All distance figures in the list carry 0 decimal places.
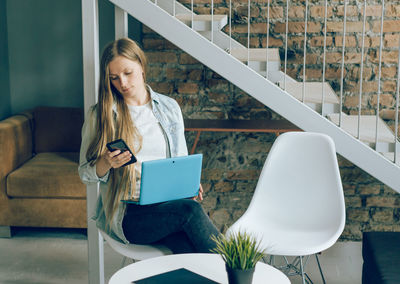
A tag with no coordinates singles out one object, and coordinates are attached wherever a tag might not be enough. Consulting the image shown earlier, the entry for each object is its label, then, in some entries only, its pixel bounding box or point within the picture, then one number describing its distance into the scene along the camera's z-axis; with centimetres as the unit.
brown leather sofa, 400
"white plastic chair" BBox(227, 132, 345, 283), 283
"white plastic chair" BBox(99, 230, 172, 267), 249
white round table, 201
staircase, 316
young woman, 248
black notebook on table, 194
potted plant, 176
